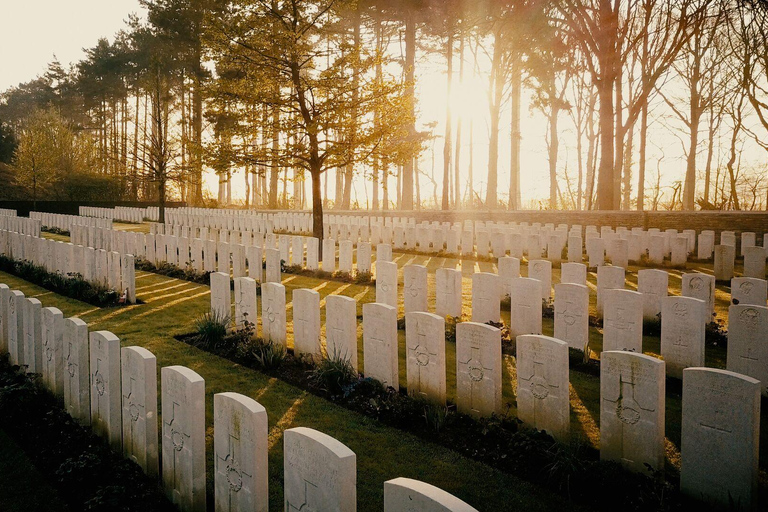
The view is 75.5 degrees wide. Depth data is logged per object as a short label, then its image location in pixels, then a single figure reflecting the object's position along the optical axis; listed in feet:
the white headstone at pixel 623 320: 16.55
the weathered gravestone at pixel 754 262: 29.43
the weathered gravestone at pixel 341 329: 16.10
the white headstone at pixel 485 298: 21.12
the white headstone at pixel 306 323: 17.43
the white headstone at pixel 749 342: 14.07
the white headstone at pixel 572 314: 17.98
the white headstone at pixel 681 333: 15.30
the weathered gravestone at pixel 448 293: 23.12
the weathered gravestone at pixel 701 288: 20.39
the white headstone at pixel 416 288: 22.90
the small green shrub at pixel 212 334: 19.99
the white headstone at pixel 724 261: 33.71
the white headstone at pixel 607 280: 22.30
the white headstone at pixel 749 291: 18.98
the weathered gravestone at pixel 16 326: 15.91
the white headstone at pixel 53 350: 13.46
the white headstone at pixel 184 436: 9.02
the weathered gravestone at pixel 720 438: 9.04
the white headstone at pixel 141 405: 10.30
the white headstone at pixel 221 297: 21.04
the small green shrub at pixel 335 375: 15.53
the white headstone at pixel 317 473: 6.48
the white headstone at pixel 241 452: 7.86
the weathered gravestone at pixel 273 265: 30.58
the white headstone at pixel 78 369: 12.58
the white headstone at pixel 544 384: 11.80
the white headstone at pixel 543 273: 24.86
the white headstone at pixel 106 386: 11.36
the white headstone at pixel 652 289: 21.27
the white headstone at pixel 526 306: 19.61
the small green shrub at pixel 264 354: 17.70
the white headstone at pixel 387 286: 24.32
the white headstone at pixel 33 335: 14.75
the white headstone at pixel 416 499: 5.40
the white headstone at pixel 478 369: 12.93
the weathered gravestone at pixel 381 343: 14.96
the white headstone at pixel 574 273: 23.65
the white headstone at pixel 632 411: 10.22
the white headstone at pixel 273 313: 18.79
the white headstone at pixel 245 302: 19.88
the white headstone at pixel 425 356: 13.88
